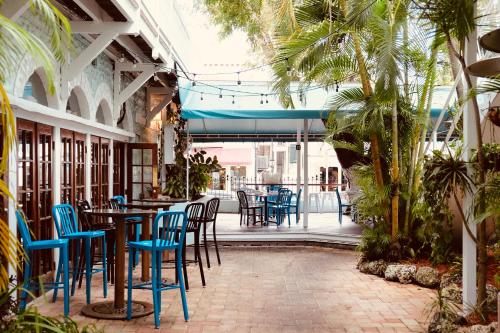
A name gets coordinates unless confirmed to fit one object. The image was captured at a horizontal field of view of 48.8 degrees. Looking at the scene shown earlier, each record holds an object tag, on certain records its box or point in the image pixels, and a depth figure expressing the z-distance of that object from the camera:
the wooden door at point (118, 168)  8.73
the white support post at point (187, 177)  9.62
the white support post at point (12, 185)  4.73
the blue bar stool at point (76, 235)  5.18
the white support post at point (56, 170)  6.02
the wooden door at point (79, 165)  6.80
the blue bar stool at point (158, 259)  4.57
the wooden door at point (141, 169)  8.88
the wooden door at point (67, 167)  6.44
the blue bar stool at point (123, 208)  6.29
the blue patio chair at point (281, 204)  10.16
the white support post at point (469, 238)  4.47
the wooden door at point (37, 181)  5.22
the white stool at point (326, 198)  13.84
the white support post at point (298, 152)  9.93
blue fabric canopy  9.00
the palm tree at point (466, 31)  4.07
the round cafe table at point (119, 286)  4.79
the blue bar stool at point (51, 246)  4.49
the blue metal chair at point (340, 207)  10.54
